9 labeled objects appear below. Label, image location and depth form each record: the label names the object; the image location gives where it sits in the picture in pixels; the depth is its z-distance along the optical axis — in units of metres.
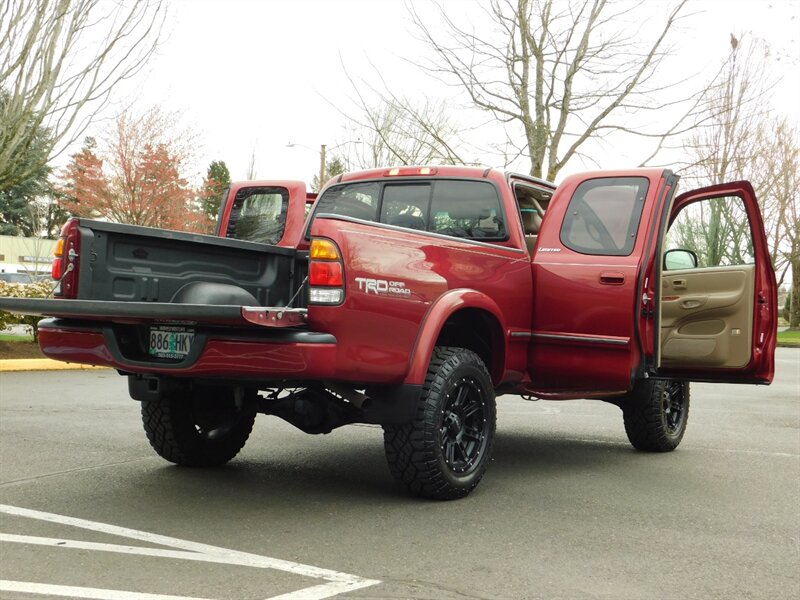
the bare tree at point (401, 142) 18.36
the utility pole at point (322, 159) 31.06
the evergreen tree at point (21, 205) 51.90
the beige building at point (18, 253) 42.91
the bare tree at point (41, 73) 13.66
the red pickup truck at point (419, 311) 4.83
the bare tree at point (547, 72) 17.17
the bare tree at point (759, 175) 20.64
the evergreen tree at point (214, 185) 40.19
